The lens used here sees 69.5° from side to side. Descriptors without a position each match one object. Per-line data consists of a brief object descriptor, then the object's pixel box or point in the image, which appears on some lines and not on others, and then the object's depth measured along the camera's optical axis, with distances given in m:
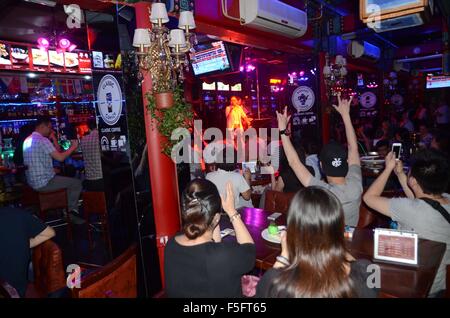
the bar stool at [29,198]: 5.42
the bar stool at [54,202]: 5.16
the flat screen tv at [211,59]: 5.92
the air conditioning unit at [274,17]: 5.27
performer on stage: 10.49
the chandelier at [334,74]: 8.00
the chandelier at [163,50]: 3.33
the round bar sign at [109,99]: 3.82
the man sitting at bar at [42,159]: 5.74
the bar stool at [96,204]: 4.62
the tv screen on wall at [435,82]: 12.63
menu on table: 2.02
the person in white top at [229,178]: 3.71
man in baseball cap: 2.82
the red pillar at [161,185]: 3.76
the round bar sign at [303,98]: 8.26
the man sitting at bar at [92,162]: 5.49
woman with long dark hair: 1.41
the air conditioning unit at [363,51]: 9.48
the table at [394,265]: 1.79
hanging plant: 3.60
